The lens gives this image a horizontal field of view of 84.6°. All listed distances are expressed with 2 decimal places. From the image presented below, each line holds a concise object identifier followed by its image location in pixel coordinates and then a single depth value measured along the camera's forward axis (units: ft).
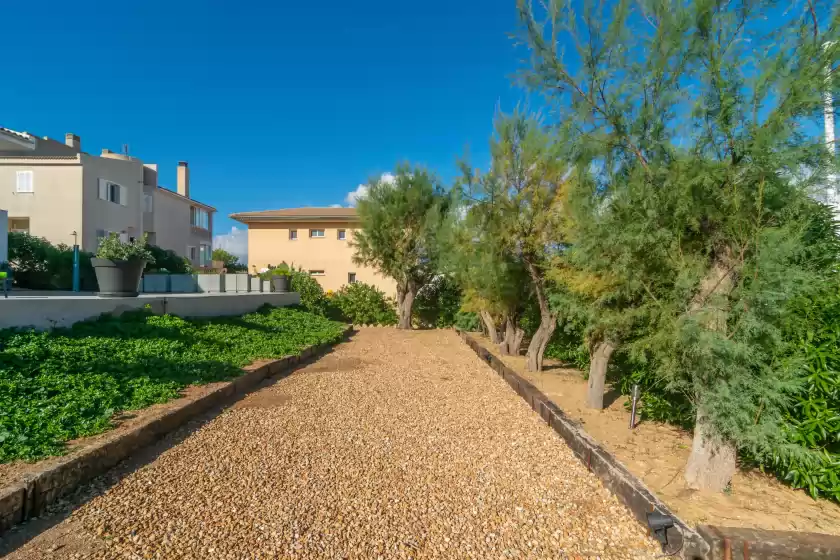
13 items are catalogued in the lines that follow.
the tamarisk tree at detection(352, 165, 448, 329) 56.85
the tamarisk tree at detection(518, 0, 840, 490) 9.64
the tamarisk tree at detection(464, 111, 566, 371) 24.95
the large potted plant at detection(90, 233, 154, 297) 28.50
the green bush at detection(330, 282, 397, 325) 62.90
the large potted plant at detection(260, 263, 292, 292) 58.65
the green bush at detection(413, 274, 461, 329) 60.95
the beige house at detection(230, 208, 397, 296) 74.59
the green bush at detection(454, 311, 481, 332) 54.39
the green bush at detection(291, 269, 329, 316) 60.18
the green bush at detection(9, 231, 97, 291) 47.75
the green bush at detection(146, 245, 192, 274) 66.54
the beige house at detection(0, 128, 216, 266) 70.74
